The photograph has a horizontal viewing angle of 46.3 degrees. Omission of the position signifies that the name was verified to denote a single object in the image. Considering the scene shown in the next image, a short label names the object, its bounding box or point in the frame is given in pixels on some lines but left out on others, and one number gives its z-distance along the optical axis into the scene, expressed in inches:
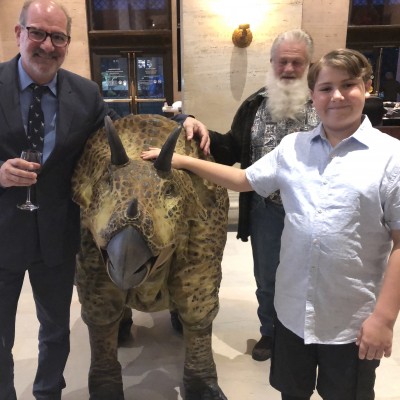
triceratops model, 65.8
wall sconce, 216.2
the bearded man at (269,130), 99.8
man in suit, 77.7
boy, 62.1
